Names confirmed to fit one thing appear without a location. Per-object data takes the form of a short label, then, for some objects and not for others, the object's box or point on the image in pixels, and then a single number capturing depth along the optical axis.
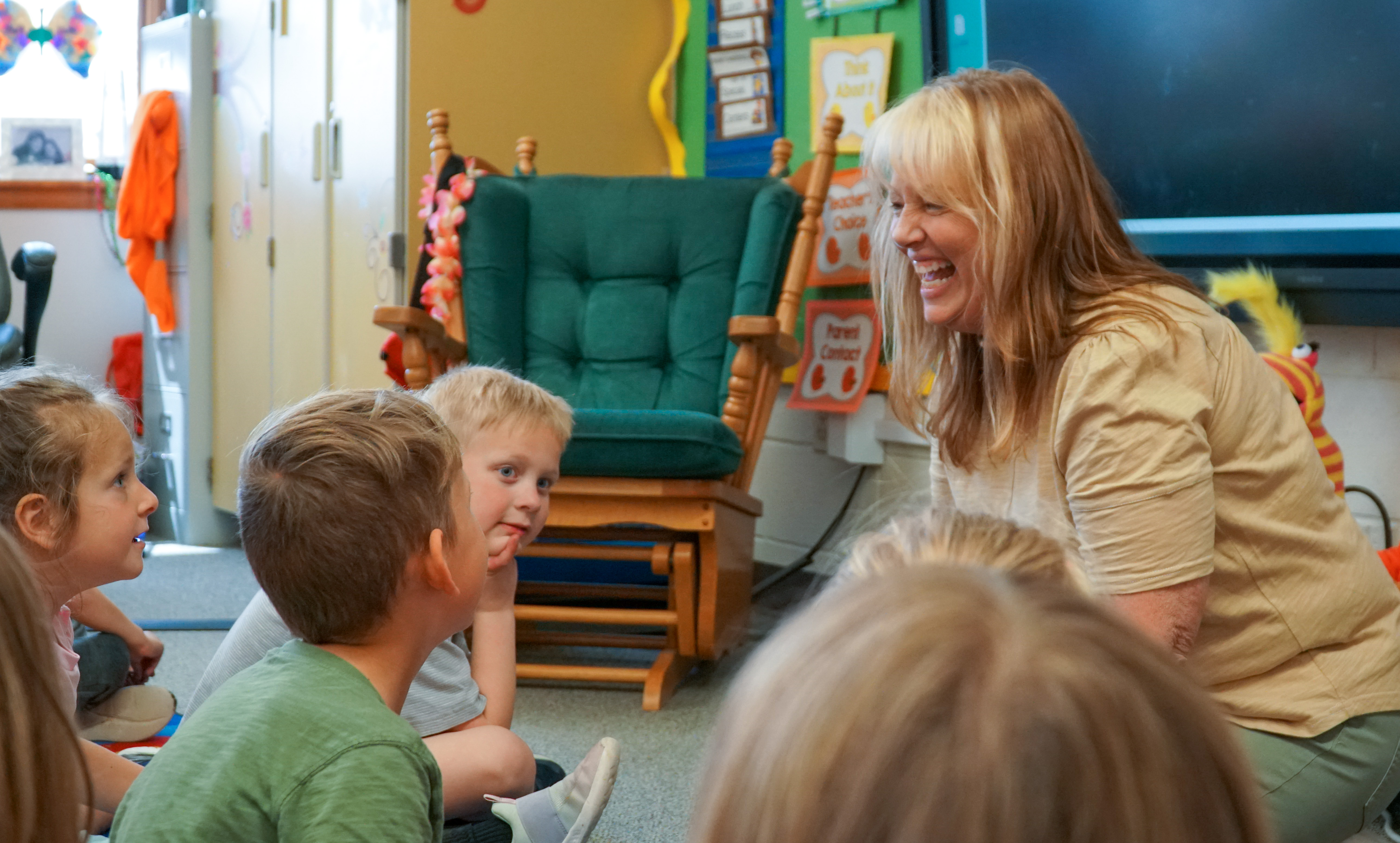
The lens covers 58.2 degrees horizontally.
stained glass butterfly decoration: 4.55
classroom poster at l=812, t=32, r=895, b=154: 2.95
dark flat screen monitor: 1.81
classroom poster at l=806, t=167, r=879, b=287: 3.00
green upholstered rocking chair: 2.32
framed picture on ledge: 4.52
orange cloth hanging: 3.85
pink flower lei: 2.78
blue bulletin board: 3.25
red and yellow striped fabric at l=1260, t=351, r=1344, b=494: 1.80
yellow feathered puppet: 1.80
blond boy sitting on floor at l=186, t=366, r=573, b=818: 1.42
